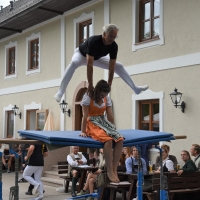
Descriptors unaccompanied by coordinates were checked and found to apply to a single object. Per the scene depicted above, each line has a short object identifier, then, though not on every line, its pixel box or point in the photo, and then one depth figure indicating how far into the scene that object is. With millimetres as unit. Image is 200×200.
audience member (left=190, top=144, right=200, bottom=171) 9806
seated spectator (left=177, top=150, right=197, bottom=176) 9020
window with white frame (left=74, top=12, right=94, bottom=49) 15230
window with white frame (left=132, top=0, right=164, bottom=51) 12367
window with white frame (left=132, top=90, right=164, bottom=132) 12253
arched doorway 15352
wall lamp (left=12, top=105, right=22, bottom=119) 18984
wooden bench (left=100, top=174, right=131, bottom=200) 9516
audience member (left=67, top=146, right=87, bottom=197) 11716
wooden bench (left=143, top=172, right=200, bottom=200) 8844
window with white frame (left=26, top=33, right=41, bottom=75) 18141
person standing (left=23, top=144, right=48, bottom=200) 10734
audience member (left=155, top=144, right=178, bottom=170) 11137
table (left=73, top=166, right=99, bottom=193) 11448
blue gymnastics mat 5352
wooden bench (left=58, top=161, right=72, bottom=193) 13277
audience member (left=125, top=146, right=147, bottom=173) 10094
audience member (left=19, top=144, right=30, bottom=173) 15883
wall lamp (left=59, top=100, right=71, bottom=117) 15750
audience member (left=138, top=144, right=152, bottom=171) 12234
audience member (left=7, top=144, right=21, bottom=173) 17373
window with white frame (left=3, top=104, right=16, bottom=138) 19781
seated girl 5685
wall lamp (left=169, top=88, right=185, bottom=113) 11391
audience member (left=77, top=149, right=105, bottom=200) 10867
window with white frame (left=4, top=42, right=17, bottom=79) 19727
